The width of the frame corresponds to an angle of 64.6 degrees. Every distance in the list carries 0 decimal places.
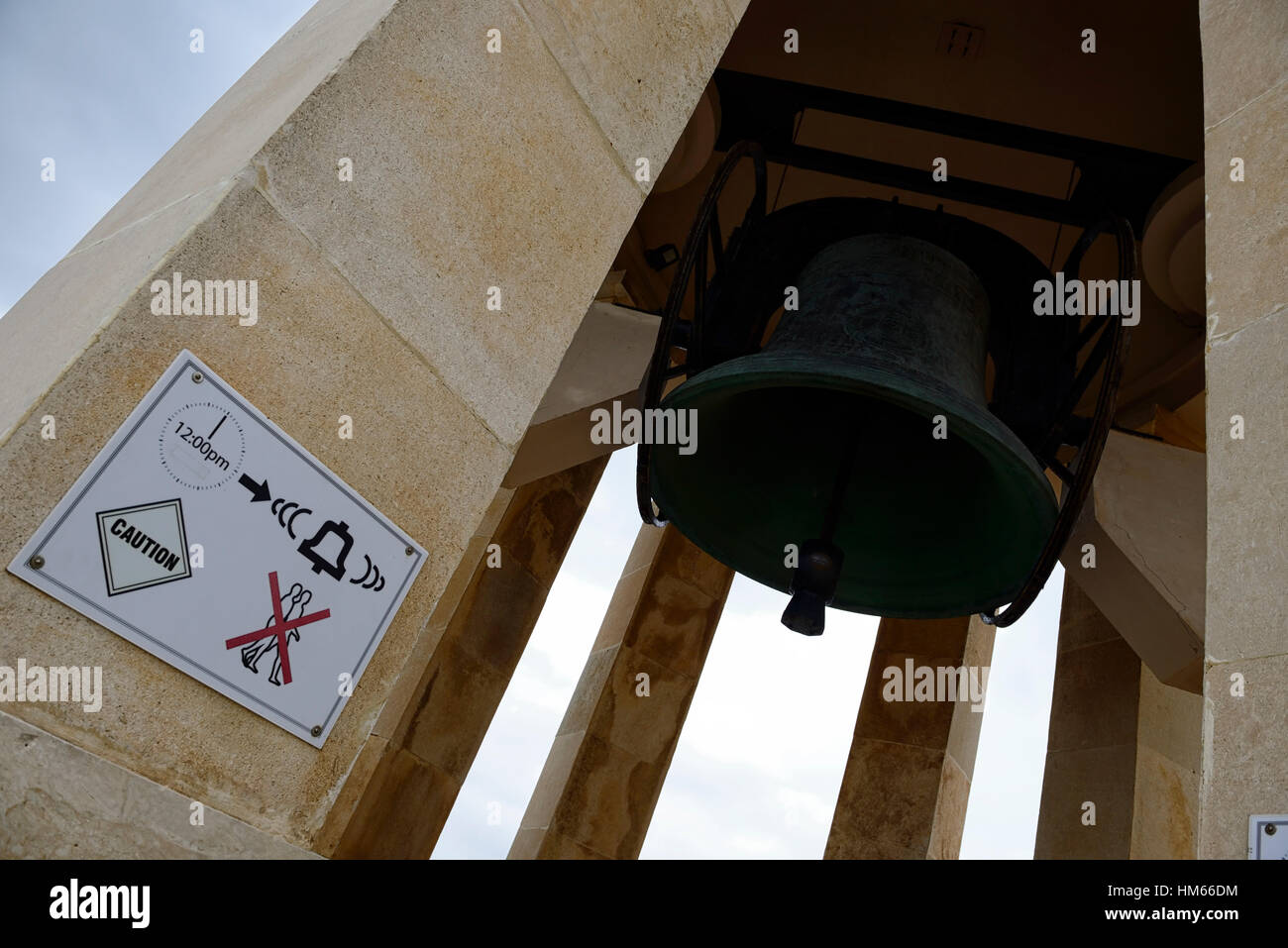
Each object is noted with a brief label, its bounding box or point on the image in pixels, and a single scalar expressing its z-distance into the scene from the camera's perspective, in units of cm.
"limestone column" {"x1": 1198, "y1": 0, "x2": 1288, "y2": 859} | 172
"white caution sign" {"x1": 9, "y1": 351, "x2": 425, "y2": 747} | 167
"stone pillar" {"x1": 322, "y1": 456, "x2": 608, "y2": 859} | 721
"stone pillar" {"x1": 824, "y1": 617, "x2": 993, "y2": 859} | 719
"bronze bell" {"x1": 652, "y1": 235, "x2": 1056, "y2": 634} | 326
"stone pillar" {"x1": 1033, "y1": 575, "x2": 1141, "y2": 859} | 614
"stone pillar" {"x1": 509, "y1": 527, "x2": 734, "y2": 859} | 788
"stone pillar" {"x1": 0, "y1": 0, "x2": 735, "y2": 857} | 170
